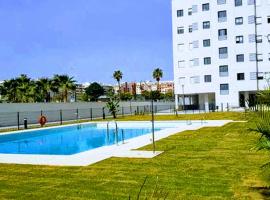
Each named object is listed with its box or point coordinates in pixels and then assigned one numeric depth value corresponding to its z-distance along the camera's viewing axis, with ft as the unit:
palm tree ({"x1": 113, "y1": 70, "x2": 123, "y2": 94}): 233.44
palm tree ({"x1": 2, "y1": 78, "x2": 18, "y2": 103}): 154.71
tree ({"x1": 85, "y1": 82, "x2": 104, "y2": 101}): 292.98
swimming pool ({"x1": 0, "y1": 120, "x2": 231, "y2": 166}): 33.69
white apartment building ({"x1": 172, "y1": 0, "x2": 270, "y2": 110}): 127.69
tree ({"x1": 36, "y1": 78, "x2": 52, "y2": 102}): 164.73
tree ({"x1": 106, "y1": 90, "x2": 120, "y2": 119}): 99.65
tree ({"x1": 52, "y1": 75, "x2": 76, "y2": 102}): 161.82
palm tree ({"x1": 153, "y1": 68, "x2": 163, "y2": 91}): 231.40
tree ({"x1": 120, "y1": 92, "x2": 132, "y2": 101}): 244.55
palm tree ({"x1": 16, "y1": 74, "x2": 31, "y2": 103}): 150.64
